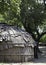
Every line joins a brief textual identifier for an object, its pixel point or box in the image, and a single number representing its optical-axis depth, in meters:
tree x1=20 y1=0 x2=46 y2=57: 12.32
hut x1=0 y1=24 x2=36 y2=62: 9.02
